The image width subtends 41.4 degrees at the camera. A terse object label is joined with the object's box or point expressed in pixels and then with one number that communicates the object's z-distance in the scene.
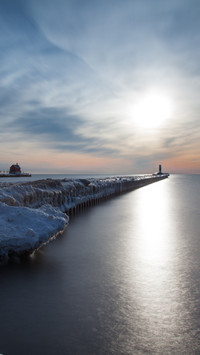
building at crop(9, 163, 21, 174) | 122.69
